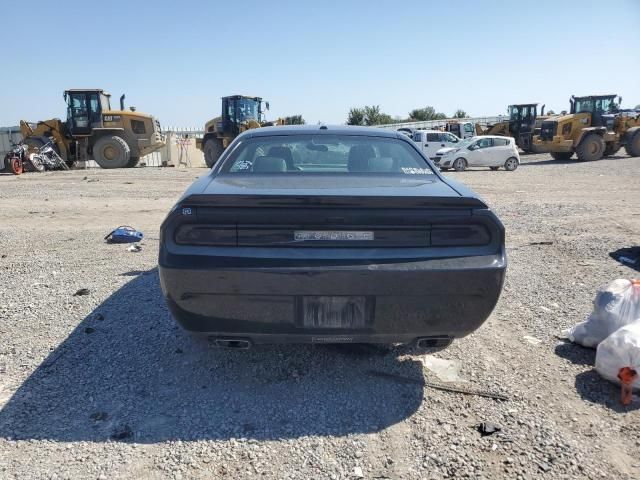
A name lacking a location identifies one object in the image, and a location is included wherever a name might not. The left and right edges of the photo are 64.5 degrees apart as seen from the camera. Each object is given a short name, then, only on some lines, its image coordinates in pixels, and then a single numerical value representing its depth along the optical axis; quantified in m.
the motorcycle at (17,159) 19.34
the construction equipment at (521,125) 27.59
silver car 20.88
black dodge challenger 2.64
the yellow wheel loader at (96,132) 21.78
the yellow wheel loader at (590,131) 23.09
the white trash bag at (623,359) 2.94
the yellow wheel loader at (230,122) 23.11
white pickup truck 24.19
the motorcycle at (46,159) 20.28
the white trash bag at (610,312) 3.38
